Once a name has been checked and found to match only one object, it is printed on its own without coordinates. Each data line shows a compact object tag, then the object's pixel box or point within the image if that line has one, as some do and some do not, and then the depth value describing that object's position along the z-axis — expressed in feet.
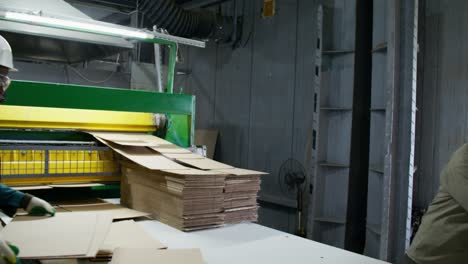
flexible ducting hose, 20.35
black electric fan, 17.10
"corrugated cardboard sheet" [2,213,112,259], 5.66
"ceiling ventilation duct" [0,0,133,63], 11.75
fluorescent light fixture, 9.58
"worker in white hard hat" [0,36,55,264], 7.57
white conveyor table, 6.31
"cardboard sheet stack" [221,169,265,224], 8.11
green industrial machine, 8.76
